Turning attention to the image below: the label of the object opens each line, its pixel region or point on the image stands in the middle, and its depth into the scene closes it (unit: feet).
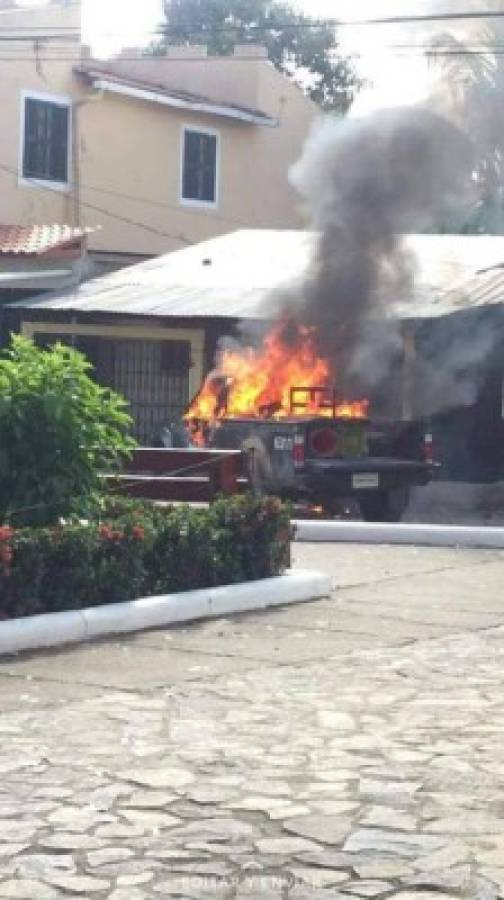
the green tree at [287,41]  151.53
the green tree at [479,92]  76.79
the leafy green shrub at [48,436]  35.55
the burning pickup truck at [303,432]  59.11
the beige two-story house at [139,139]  95.30
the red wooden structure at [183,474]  49.19
